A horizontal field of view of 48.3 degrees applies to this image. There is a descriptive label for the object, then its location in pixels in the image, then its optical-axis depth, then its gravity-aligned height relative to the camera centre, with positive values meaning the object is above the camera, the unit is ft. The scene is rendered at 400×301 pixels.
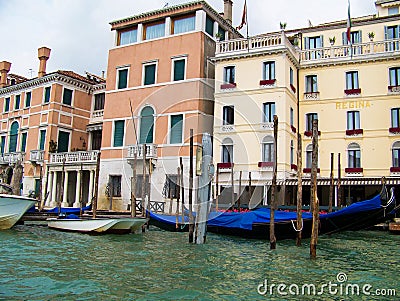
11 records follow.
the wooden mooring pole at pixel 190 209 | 36.63 -0.82
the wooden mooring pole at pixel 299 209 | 35.02 -0.50
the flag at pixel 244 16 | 61.82 +25.47
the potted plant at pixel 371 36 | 60.27 +22.74
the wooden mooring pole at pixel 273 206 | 34.14 -0.32
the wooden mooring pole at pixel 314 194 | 28.99 +0.58
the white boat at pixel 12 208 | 42.37 -1.32
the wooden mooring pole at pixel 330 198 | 47.19 +0.58
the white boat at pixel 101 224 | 42.29 -2.64
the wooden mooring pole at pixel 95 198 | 44.10 -0.14
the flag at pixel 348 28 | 59.05 +23.11
